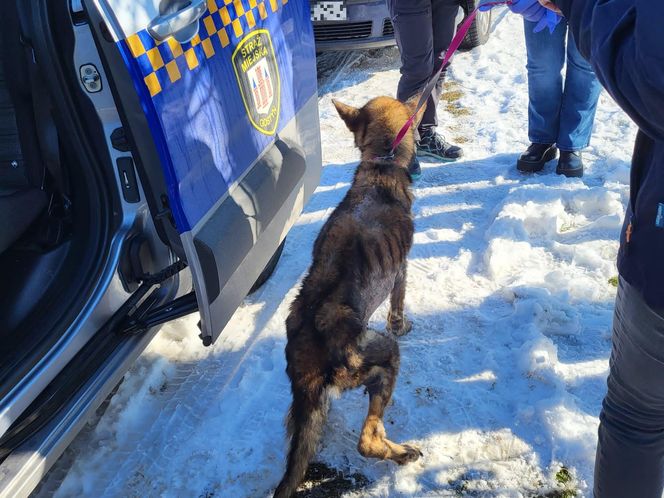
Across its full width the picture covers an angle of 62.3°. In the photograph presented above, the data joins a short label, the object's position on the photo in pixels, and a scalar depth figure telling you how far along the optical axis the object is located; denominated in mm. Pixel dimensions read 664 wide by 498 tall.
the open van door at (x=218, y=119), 1783
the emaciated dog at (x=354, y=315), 1978
